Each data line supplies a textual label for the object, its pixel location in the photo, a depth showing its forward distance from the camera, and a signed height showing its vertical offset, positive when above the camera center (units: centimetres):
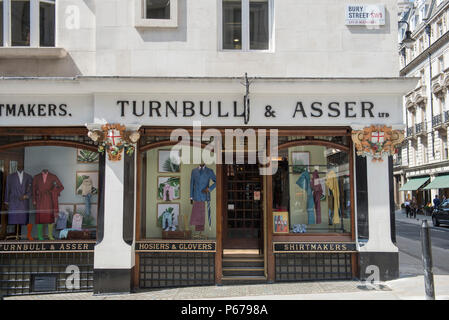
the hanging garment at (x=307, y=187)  929 -2
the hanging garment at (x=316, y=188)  932 -4
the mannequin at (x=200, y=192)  920 -11
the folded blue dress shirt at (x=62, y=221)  908 -74
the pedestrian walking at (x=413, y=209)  3312 -197
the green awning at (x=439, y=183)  3439 +17
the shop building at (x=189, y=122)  845 +139
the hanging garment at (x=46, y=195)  914 -15
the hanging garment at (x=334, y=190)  912 -9
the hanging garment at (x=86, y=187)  919 +3
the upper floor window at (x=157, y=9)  883 +393
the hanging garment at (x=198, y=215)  918 -64
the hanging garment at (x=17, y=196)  912 -16
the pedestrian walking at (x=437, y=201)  3047 -128
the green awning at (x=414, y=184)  4103 +12
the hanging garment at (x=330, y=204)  916 -41
